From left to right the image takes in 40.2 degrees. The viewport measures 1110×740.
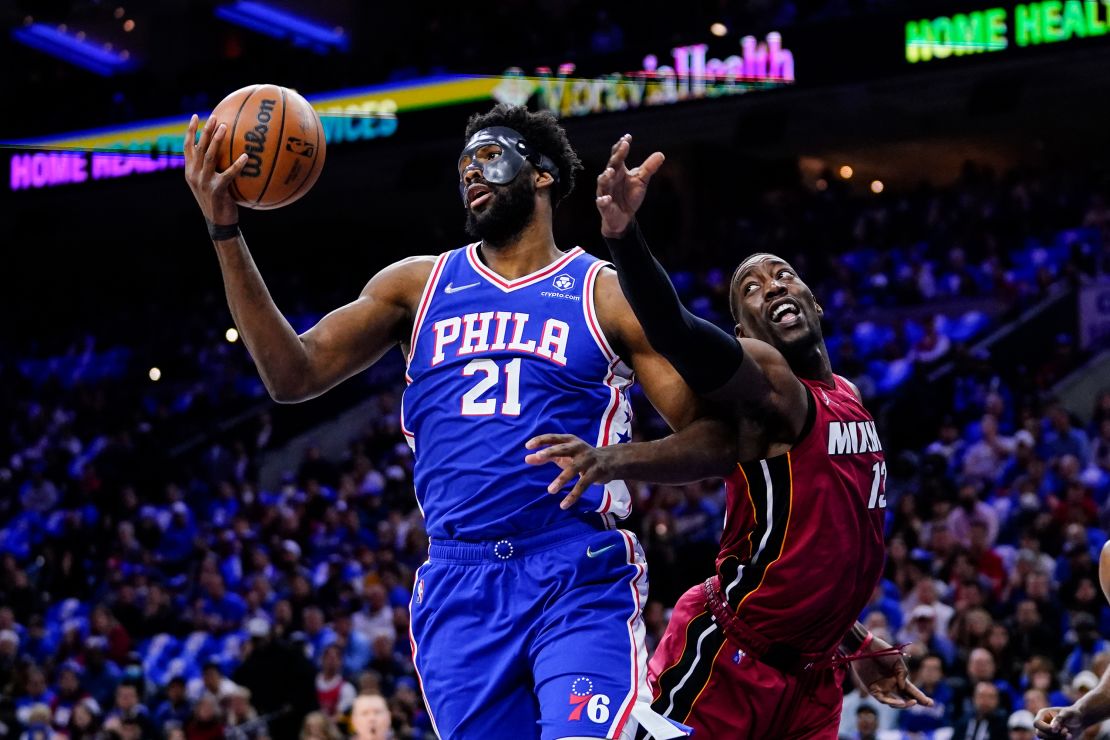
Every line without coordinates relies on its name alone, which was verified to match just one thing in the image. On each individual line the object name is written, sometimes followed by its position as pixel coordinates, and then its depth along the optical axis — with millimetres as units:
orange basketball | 3996
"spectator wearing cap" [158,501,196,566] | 16453
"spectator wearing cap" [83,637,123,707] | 13141
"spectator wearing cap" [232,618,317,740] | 11438
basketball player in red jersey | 4367
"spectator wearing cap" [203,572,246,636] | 13984
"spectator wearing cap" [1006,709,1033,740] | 8047
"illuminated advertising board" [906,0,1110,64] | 15773
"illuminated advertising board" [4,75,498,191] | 19953
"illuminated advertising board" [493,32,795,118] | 17531
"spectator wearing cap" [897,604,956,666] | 9586
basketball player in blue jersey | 3748
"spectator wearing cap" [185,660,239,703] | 11828
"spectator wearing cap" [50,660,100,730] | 12680
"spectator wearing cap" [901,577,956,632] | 10031
